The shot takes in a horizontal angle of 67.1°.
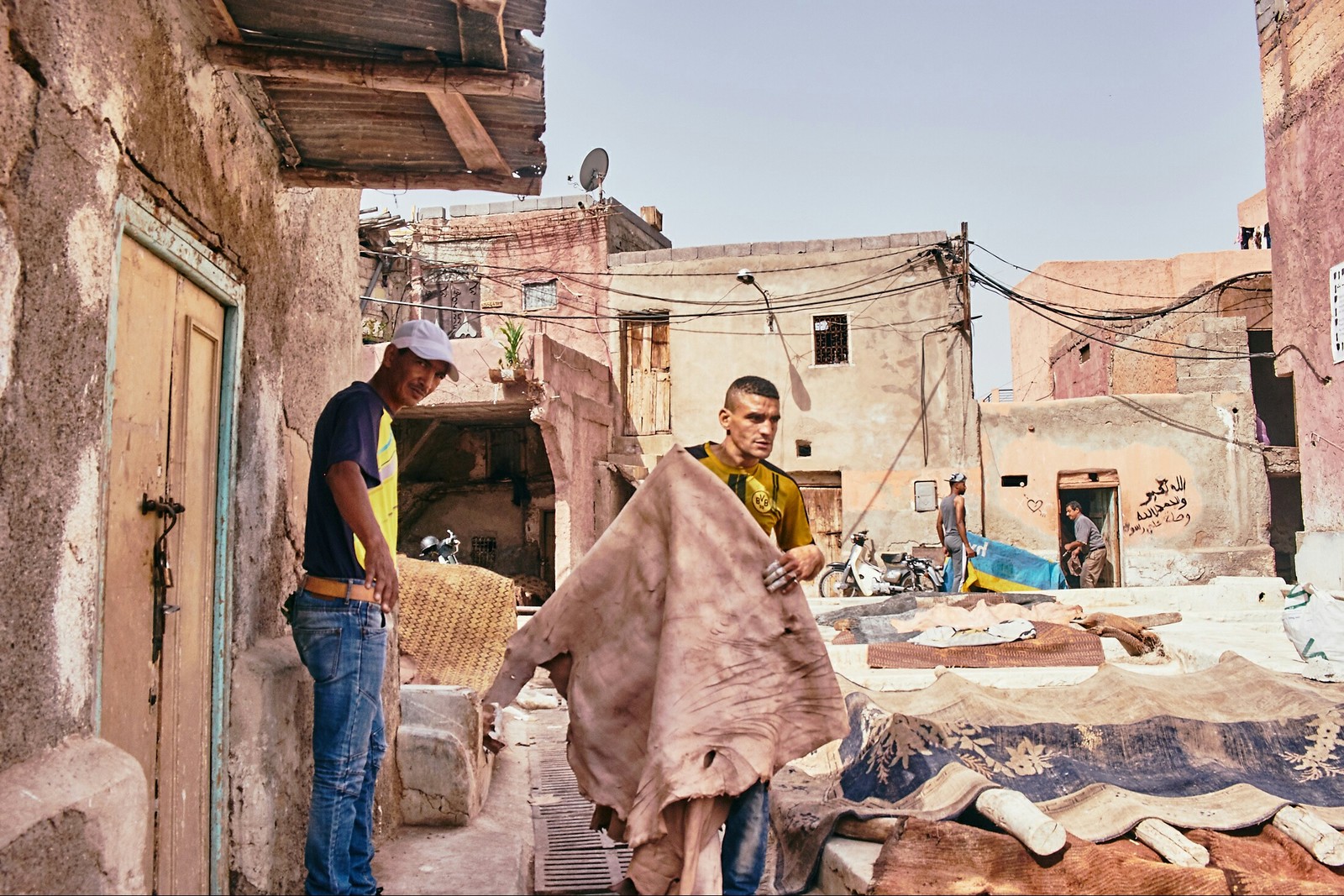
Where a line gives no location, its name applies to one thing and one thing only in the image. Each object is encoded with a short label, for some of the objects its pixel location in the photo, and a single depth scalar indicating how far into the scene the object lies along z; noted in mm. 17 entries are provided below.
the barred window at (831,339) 19594
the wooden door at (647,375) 19969
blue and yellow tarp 12977
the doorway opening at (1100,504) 17953
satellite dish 21250
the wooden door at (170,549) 2502
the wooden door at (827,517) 18953
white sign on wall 11367
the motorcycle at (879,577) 14875
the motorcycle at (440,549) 13156
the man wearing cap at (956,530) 12984
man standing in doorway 14281
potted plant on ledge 15320
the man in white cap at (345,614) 3039
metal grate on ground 3926
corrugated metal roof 2912
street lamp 19641
